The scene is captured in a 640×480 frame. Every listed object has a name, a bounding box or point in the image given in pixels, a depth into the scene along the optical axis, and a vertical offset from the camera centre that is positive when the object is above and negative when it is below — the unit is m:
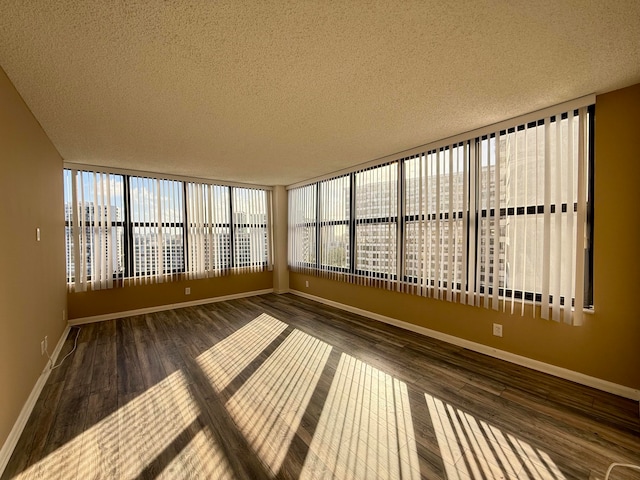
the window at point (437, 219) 3.28 +0.18
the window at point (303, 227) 5.76 +0.16
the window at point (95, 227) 4.20 +0.17
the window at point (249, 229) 5.93 +0.15
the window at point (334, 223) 4.97 +0.22
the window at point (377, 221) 4.12 +0.21
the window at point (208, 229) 5.32 +0.14
